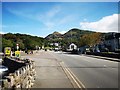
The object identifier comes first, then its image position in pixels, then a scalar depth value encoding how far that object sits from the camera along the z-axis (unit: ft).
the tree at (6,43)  148.91
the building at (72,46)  222.36
